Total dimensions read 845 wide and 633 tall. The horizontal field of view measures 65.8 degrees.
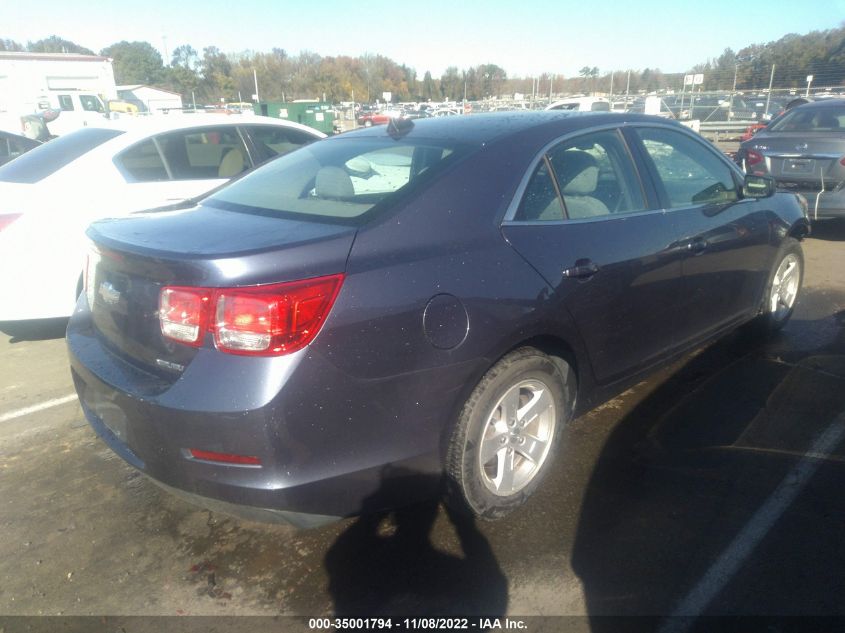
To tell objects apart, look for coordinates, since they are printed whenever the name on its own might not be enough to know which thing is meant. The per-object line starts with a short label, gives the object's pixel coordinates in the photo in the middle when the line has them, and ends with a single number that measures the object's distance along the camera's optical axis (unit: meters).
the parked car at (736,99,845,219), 7.20
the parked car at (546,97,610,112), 21.56
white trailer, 32.25
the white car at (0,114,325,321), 4.41
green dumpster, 28.75
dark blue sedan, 2.07
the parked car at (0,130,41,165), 9.80
